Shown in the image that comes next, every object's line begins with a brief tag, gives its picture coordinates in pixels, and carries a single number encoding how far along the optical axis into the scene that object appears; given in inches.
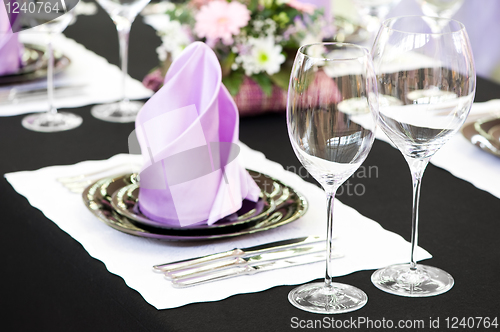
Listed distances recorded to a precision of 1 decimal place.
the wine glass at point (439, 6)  78.3
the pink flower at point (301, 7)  70.2
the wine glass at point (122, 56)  68.8
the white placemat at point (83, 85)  70.6
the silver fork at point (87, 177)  58.2
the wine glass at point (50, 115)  66.4
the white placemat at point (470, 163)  59.5
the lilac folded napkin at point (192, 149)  52.7
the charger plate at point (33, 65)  74.1
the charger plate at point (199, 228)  52.1
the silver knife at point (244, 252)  50.5
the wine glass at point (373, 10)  75.8
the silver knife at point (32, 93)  70.7
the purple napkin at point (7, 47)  71.5
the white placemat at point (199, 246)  49.4
